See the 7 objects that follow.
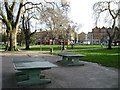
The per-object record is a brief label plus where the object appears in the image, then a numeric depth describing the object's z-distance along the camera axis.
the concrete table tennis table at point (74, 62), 5.76
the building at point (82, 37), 66.78
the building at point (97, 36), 68.02
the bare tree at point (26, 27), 20.64
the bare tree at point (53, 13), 15.30
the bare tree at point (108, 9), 18.74
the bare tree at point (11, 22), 15.91
